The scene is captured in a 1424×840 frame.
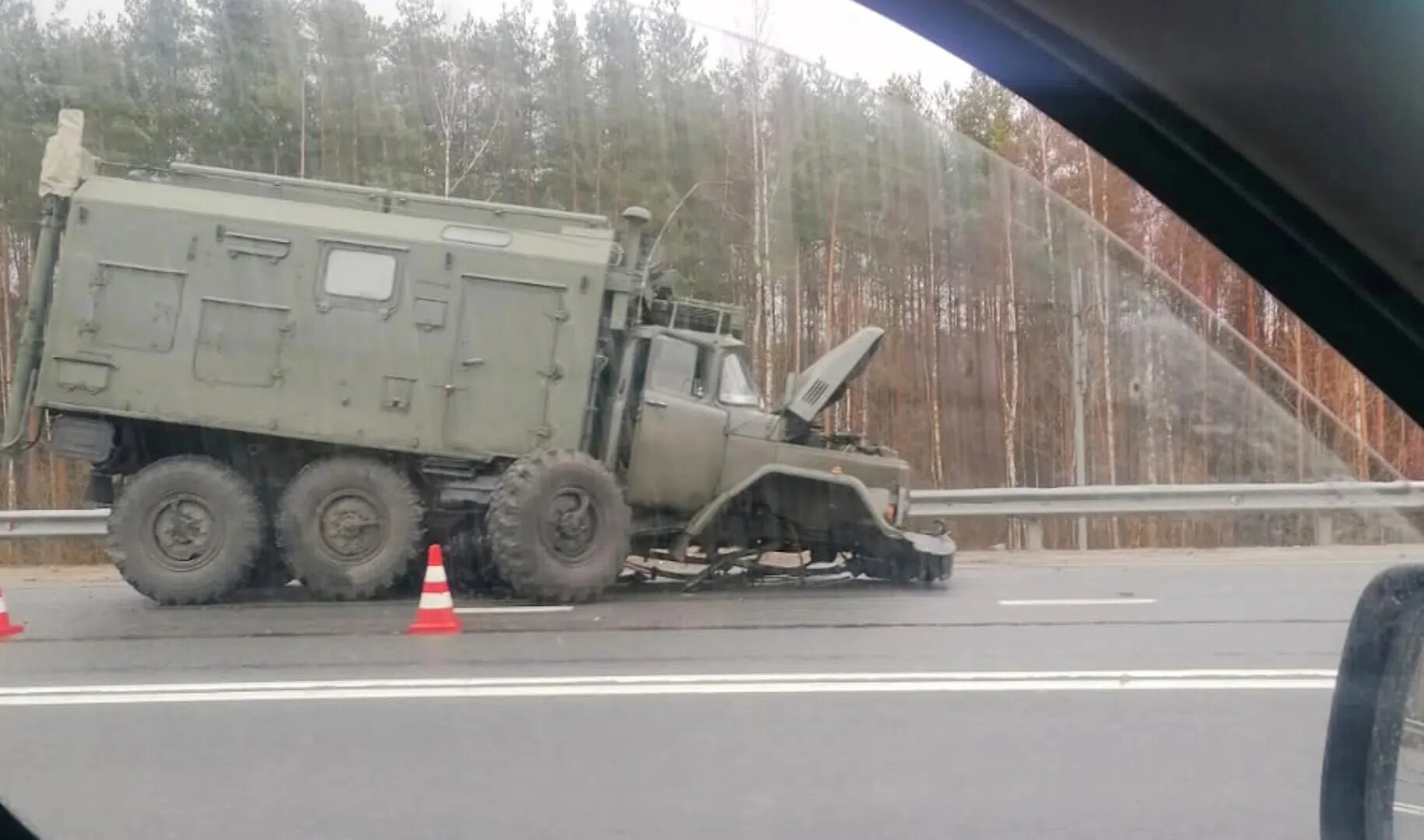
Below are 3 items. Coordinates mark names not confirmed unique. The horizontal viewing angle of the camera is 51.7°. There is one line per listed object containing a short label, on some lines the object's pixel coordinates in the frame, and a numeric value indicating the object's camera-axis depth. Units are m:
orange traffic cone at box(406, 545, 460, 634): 8.95
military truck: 10.21
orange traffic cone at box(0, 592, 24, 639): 8.78
